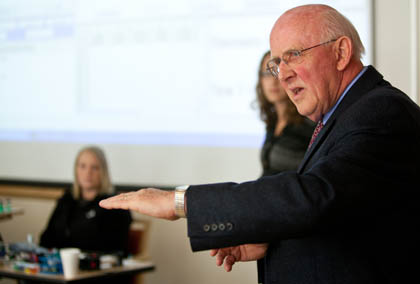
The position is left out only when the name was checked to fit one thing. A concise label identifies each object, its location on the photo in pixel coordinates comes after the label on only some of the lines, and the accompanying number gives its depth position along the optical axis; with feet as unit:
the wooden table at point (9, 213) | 20.19
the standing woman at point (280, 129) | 17.53
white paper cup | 17.48
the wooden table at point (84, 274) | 17.38
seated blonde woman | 21.23
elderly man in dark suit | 6.46
